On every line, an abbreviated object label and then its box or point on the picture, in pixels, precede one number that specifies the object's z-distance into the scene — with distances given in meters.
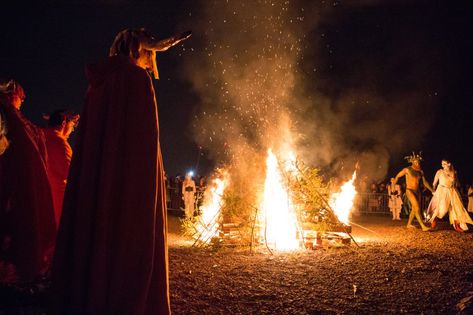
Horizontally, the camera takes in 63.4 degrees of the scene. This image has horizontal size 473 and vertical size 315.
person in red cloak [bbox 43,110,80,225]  5.64
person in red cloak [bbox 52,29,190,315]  2.58
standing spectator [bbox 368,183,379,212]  20.52
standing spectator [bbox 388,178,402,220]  17.89
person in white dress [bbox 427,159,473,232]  12.03
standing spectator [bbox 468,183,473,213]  19.02
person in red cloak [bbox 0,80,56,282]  4.41
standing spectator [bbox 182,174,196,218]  17.05
